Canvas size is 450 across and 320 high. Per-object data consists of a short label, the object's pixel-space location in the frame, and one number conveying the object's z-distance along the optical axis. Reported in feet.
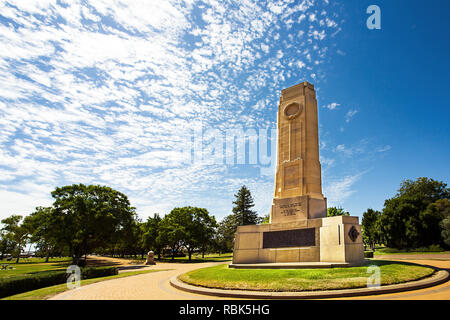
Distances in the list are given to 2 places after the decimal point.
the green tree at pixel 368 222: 206.99
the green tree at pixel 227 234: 200.08
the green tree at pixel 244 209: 201.87
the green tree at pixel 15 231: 172.86
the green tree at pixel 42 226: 88.79
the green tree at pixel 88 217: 88.84
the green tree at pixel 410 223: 125.70
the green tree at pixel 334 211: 126.93
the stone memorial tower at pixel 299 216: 46.41
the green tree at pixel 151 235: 157.17
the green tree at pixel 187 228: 136.64
